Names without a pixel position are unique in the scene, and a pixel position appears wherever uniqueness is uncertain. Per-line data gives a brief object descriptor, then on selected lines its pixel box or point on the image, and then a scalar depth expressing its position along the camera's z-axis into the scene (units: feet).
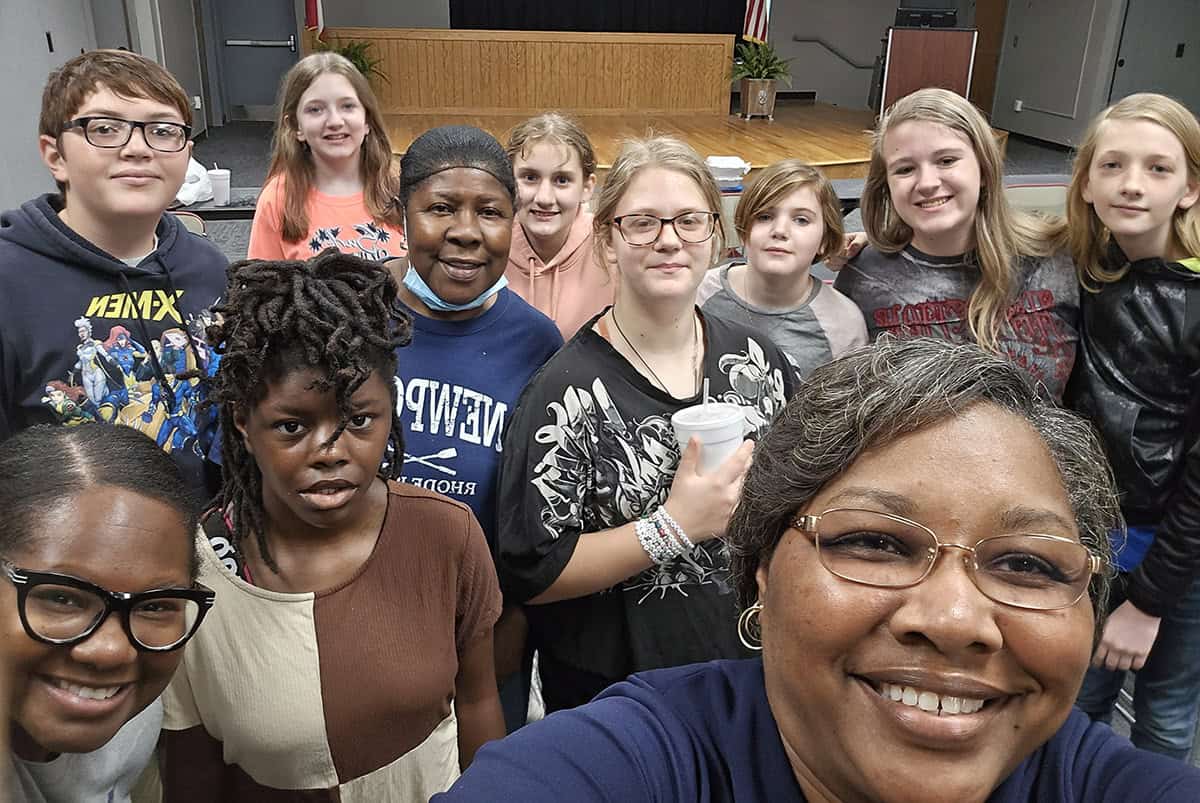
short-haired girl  6.90
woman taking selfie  2.63
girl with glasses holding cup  4.88
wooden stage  27.17
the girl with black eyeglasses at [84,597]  2.74
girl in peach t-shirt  8.25
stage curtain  40.68
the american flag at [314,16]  31.53
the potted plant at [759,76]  36.17
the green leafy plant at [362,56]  32.11
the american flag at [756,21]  35.73
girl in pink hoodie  7.68
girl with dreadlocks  3.88
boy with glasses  5.04
